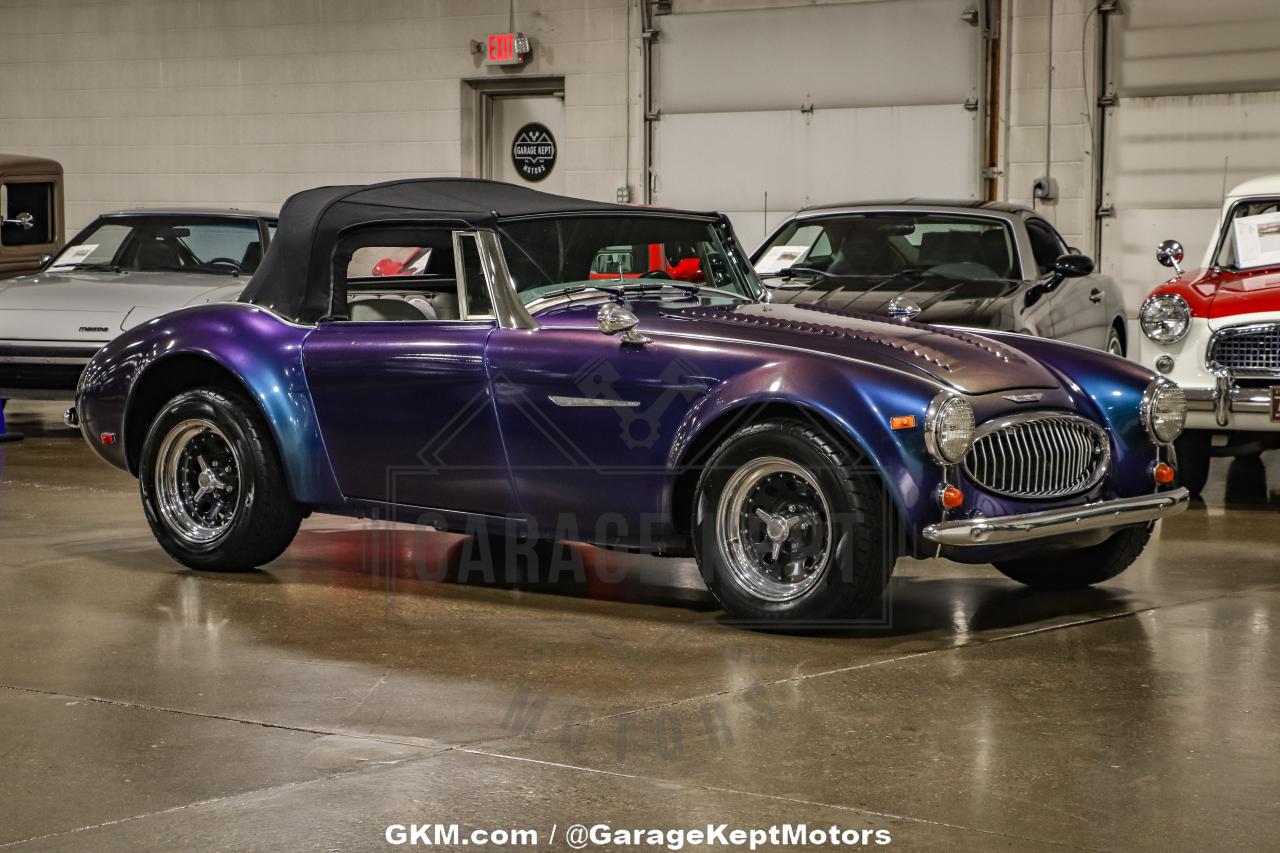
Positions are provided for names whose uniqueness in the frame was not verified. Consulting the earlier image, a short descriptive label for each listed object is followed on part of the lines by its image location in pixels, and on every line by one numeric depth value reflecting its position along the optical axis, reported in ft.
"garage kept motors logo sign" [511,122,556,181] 60.75
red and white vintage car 29.91
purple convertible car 18.78
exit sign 59.11
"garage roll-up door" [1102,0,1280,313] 48.80
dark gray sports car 31.45
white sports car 38.22
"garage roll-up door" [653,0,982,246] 53.26
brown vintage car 48.67
